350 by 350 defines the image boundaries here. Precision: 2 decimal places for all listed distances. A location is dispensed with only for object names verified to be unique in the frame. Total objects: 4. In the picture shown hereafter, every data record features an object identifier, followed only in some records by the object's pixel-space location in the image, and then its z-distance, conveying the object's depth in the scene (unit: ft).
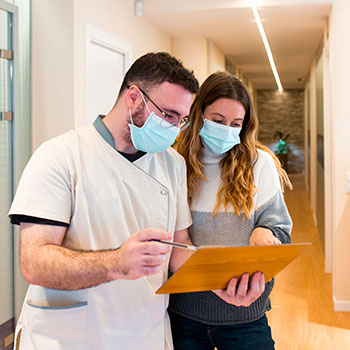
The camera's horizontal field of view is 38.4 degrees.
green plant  46.37
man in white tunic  3.96
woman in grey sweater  5.43
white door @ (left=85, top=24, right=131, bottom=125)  11.60
